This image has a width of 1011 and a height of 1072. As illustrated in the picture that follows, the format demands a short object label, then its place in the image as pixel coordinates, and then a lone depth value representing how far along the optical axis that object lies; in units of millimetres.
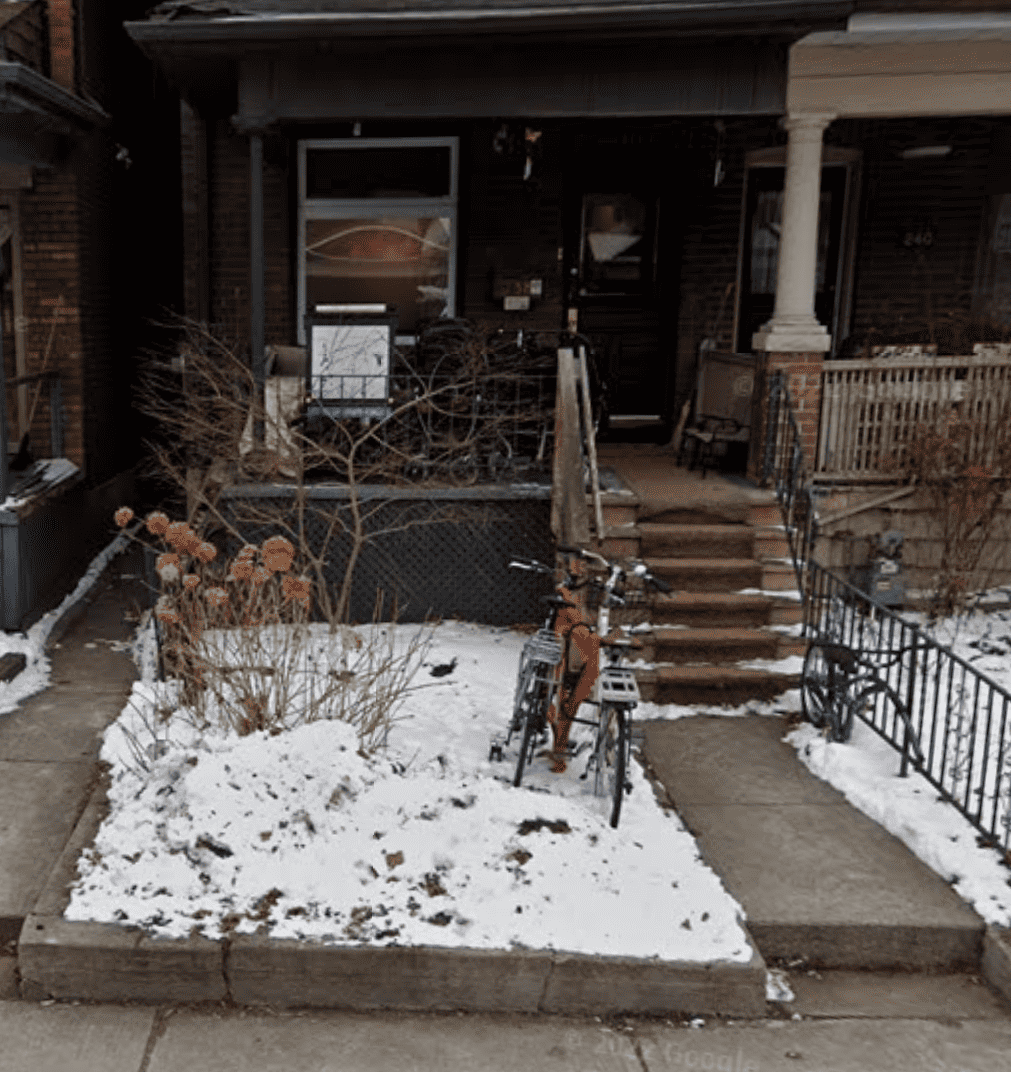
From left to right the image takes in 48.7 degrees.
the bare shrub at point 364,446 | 7812
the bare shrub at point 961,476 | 8188
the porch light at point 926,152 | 10070
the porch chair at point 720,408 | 9148
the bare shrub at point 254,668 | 5273
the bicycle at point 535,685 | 5281
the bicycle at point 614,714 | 4949
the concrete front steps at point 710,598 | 6980
